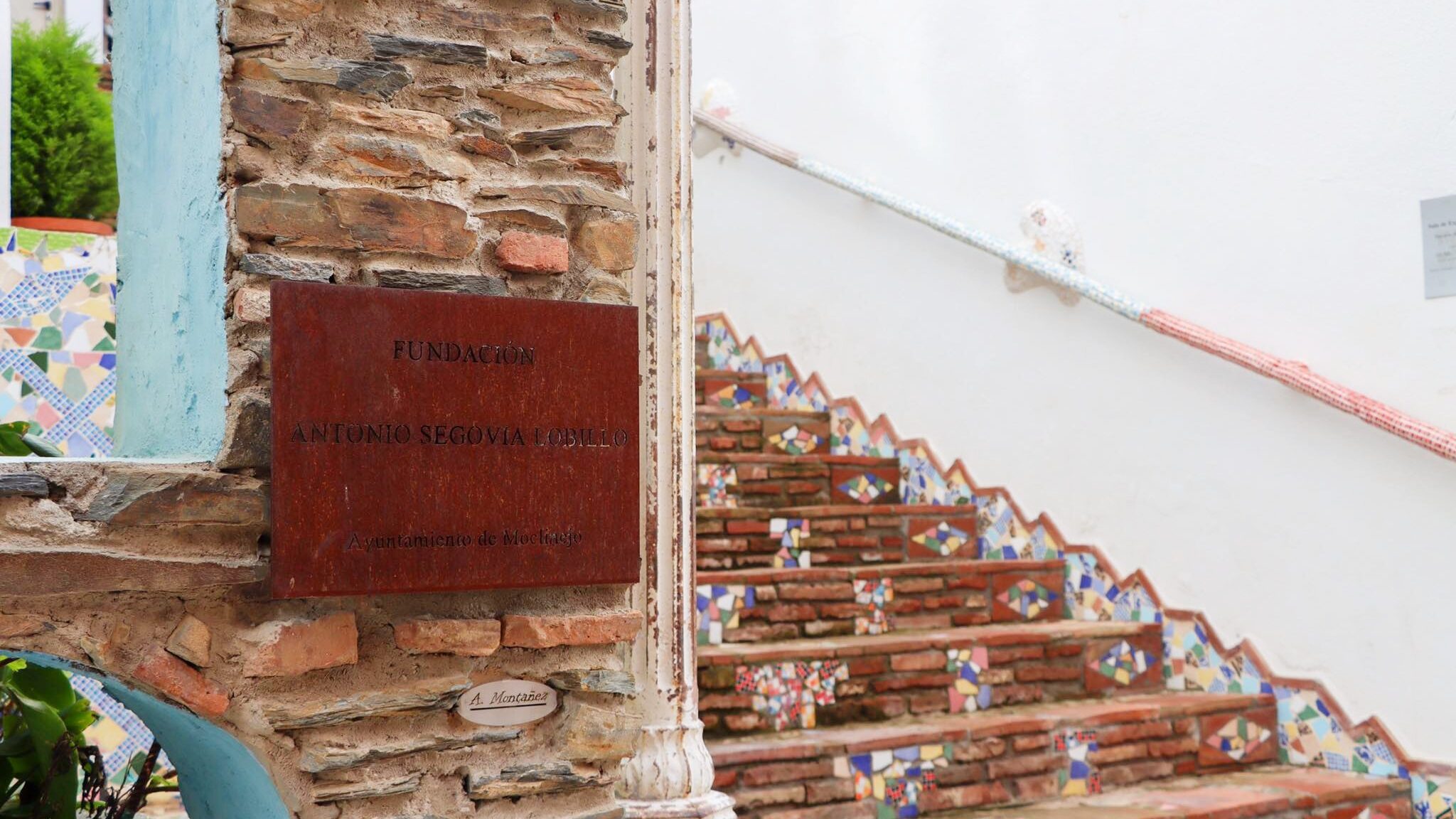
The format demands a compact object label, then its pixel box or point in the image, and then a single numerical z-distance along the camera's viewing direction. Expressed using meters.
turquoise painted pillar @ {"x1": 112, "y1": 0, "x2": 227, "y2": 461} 1.60
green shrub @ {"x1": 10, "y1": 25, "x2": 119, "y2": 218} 3.43
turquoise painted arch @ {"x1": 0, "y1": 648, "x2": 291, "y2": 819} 1.57
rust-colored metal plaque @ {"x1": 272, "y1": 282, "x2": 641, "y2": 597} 1.52
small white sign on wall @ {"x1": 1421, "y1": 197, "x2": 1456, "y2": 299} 2.83
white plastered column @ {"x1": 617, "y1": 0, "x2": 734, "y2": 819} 1.99
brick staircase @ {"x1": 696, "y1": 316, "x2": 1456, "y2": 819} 2.69
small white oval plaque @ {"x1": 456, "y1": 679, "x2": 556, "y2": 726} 1.66
